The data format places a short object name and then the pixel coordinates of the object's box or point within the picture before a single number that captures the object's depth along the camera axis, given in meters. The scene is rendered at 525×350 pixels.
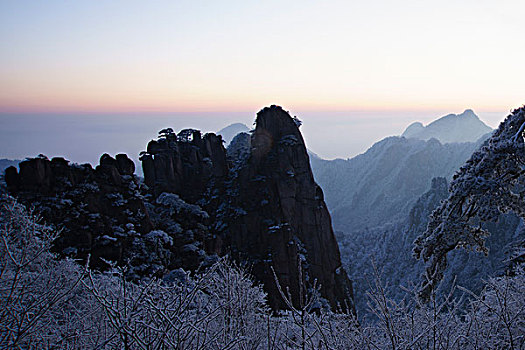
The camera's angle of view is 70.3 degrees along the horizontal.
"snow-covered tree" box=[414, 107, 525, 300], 8.73
